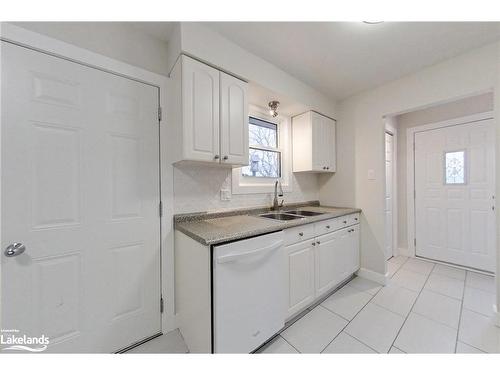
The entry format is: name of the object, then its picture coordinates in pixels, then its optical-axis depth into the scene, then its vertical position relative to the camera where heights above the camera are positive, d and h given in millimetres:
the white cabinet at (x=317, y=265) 1576 -760
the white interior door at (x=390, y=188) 2881 -22
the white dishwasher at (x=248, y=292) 1089 -676
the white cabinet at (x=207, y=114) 1360 +573
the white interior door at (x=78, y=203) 1044 -96
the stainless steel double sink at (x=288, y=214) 2025 -306
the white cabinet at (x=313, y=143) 2359 +576
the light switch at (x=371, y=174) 2320 +155
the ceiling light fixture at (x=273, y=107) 2145 +922
